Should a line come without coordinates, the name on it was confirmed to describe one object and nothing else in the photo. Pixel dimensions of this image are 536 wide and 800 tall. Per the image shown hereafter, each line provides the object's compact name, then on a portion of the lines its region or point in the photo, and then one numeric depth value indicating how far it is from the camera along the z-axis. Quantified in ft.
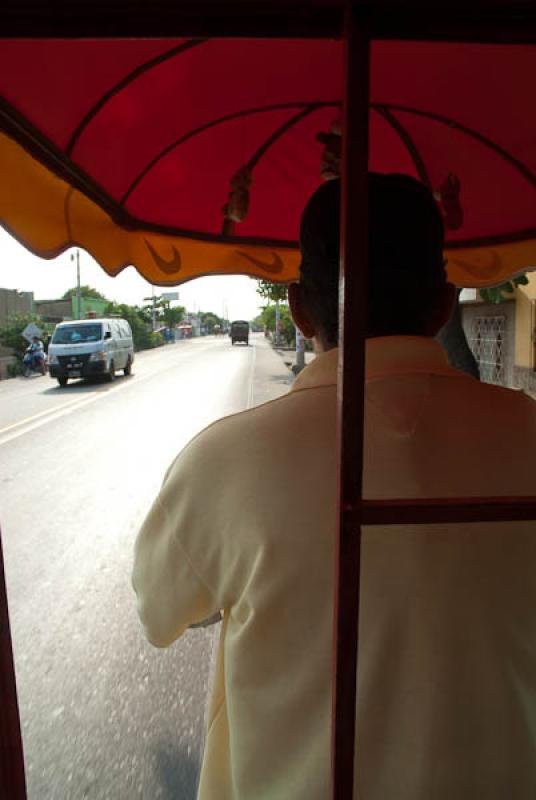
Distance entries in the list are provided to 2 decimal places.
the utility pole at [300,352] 68.30
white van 52.49
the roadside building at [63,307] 149.84
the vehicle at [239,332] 152.25
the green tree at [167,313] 177.92
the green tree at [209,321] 318.10
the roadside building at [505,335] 32.50
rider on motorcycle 66.85
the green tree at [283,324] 129.59
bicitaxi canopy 5.03
